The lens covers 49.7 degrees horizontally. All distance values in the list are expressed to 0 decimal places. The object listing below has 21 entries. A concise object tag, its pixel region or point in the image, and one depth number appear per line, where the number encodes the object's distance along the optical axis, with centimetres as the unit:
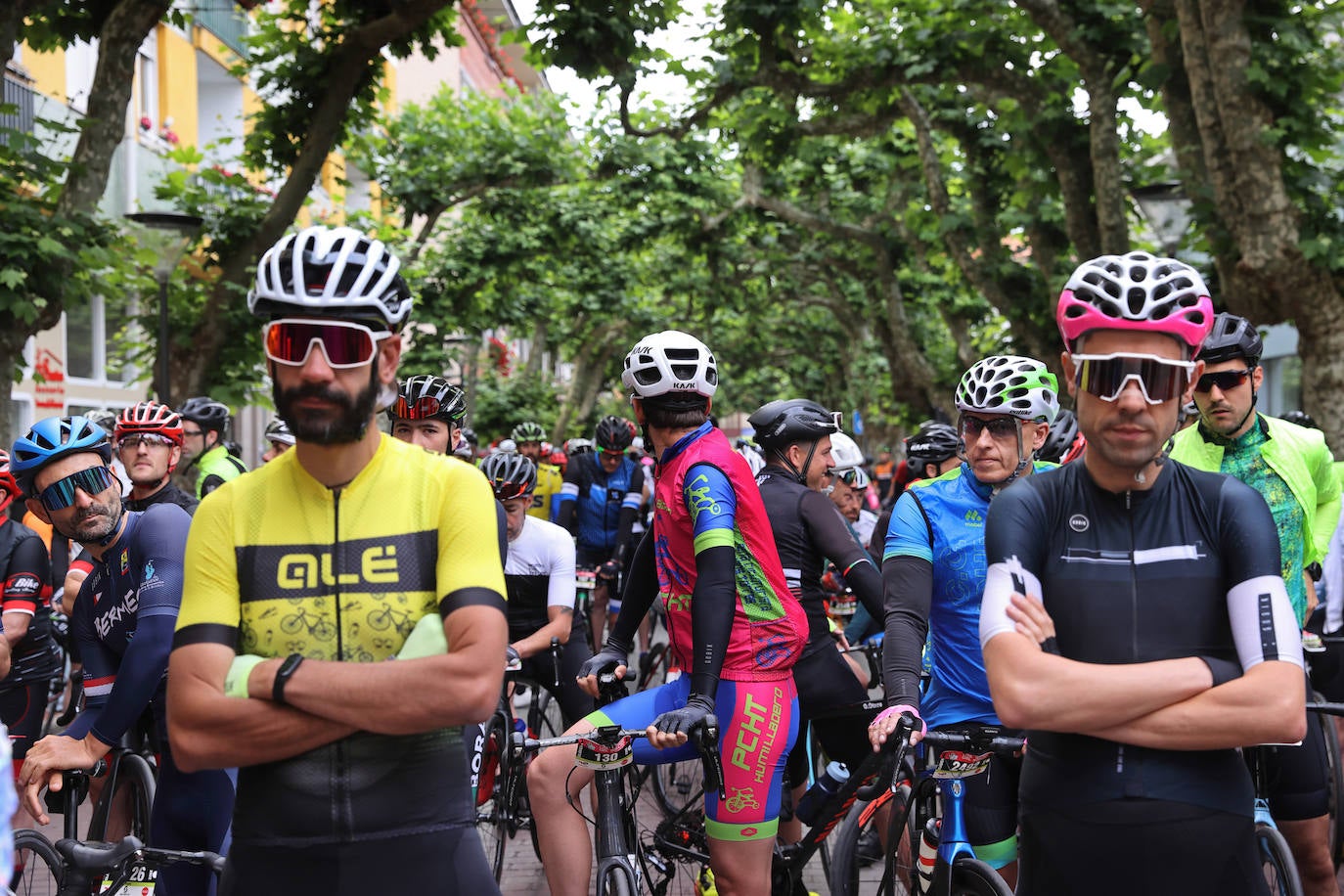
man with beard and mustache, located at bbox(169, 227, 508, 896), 269
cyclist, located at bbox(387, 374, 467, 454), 659
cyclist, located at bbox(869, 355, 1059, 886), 459
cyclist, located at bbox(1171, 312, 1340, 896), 496
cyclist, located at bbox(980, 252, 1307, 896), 279
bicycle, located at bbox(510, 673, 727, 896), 455
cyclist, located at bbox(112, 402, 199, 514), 572
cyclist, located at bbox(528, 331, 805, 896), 445
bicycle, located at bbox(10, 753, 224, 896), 413
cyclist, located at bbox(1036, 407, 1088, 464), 686
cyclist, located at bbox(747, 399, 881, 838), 571
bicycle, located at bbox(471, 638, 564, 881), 680
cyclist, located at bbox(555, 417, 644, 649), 1380
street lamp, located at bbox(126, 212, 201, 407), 1330
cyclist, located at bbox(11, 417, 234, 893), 406
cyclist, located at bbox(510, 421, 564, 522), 1504
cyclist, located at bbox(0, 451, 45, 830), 585
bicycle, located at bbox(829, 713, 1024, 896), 421
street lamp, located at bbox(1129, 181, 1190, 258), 1273
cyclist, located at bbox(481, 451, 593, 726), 725
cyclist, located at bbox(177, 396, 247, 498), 983
